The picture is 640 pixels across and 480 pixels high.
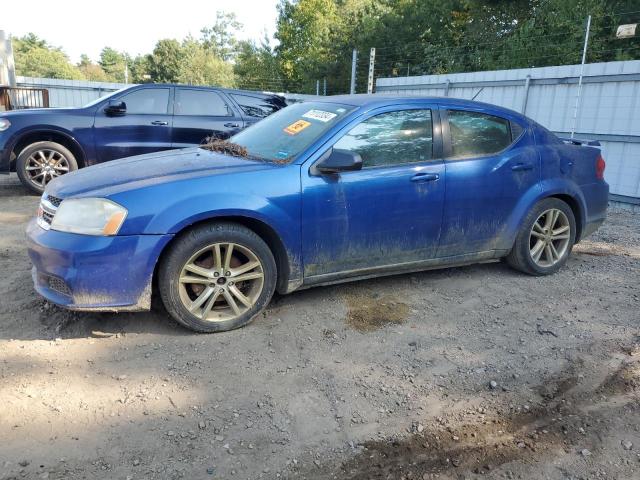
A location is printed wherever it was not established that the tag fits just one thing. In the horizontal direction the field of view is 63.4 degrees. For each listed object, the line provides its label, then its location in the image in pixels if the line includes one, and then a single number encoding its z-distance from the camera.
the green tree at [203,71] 52.88
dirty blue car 3.28
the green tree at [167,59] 57.62
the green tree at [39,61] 68.44
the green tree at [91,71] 81.34
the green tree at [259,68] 44.19
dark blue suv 7.40
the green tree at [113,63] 91.06
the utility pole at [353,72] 14.47
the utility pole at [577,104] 8.97
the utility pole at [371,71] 13.84
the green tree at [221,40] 68.44
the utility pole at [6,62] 17.00
